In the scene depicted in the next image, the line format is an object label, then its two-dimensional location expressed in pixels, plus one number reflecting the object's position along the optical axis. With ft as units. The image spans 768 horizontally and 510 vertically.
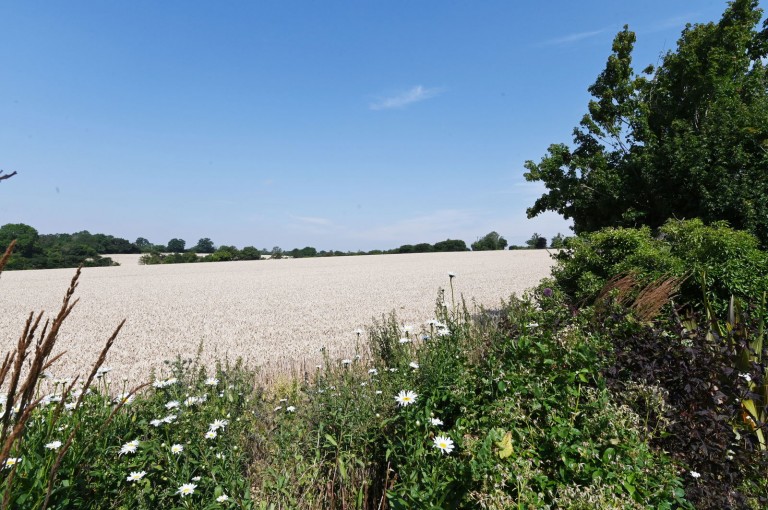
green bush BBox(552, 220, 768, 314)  20.13
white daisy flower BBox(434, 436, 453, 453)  8.81
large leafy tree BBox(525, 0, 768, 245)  26.13
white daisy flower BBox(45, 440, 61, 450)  8.47
